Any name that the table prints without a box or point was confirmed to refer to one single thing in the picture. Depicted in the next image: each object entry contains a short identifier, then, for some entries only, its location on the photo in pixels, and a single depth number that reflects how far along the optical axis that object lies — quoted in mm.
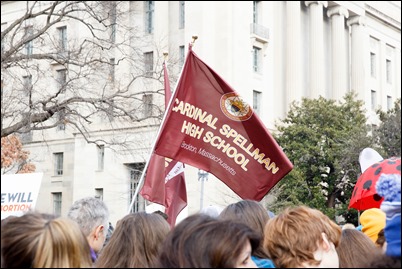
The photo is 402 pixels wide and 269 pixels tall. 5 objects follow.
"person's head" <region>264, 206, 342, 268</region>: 4859
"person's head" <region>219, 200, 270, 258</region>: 5957
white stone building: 48688
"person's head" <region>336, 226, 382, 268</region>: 5652
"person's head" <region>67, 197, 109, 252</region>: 6297
